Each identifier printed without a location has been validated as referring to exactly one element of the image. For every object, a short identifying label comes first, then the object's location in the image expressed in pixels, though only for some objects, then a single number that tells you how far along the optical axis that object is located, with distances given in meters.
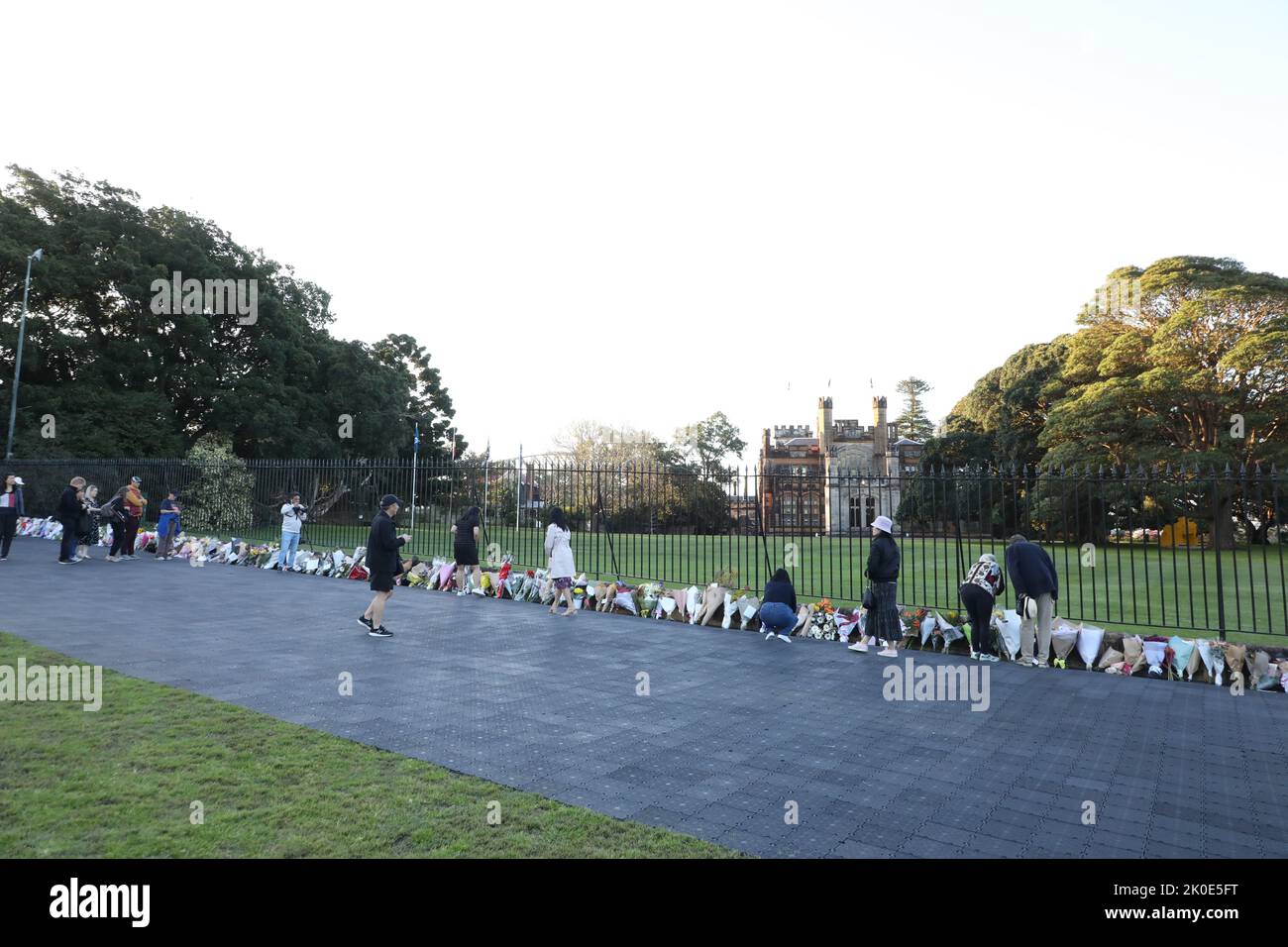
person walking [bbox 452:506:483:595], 13.31
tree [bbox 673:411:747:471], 84.00
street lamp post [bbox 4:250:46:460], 25.02
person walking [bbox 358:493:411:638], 9.78
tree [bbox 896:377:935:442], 87.50
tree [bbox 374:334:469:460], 48.12
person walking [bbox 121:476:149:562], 17.61
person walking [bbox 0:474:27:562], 16.12
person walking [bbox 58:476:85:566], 15.98
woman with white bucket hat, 9.12
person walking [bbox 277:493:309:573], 16.46
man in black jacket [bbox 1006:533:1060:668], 8.62
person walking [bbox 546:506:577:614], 11.83
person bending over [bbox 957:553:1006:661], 8.91
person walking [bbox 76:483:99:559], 17.11
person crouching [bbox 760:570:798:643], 10.27
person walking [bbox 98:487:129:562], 17.33
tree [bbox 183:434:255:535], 21.67
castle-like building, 64.44
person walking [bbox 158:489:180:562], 18.61
